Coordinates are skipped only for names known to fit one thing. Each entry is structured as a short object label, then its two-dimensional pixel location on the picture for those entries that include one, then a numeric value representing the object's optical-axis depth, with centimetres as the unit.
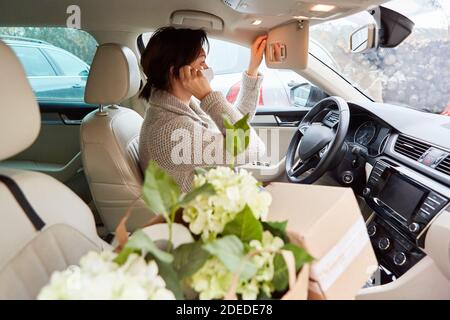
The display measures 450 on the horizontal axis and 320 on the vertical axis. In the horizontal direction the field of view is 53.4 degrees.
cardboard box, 65
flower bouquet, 52
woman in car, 158
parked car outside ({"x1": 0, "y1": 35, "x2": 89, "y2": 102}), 264
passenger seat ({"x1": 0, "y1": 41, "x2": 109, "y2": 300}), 83
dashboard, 126
